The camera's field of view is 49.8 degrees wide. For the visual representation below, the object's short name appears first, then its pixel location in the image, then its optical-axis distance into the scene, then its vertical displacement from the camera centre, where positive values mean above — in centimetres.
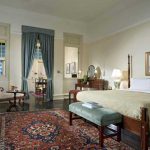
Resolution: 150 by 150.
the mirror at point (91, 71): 746 +27
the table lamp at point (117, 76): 558 +4
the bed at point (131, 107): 237 -51
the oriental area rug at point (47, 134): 258 -108
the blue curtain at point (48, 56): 691 +89
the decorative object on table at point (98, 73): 718 +18
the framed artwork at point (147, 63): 484 +41
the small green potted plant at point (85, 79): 699 -9
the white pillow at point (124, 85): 541 -27
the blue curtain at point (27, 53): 650 +95
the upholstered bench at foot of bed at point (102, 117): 264 -69
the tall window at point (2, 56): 628 +80
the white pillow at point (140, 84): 427 -19
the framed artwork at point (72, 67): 812 +47
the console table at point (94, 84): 666 -32
